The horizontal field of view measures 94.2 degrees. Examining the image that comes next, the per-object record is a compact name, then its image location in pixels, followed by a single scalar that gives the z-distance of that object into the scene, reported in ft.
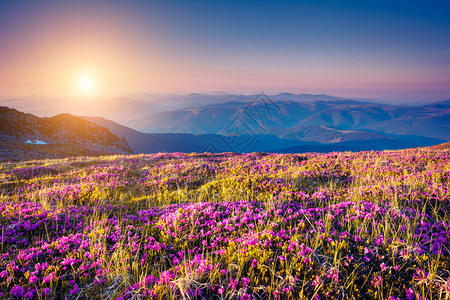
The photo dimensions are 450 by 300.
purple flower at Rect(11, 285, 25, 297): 10.51
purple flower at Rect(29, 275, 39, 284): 11.02
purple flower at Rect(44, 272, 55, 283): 11.14
